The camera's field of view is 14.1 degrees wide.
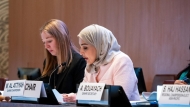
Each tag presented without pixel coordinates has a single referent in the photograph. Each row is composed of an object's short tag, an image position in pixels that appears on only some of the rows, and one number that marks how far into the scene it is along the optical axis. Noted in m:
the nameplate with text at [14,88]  4.36
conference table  4.03
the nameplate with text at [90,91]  3.71
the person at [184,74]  6.03
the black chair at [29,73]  7.28
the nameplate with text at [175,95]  3.39
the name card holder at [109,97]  3.67
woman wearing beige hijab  5.15
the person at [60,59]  6.30
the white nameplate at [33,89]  4.21
